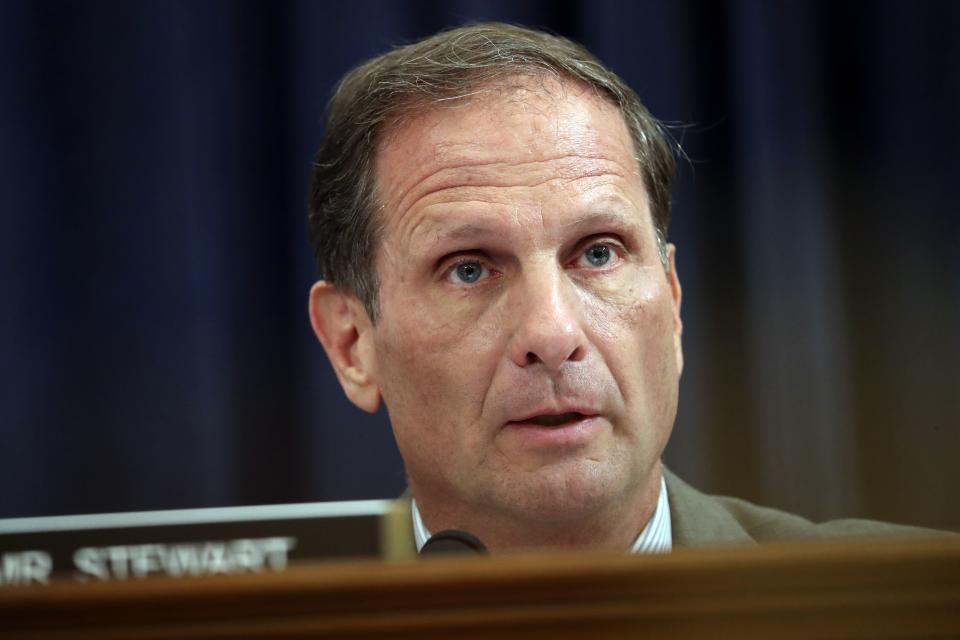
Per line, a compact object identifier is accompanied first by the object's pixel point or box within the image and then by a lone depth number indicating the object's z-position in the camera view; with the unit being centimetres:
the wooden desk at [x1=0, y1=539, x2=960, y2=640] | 147
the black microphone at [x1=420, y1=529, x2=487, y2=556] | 214
